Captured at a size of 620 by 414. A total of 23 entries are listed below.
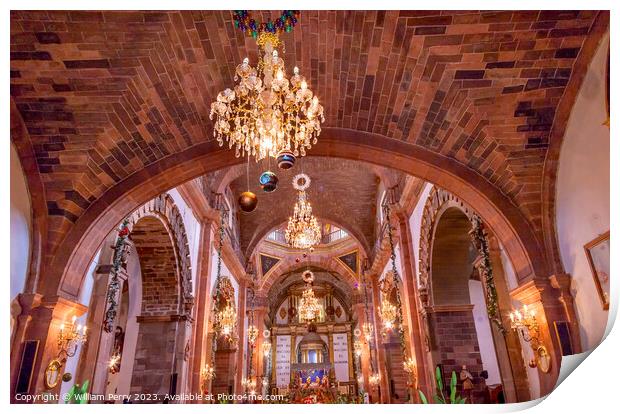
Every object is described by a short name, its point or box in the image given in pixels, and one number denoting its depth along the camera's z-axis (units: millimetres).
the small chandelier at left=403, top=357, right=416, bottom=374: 10305
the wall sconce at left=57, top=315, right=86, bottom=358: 5438
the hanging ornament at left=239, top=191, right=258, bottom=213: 8384
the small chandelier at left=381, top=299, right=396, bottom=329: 12059
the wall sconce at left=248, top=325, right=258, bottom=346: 18594
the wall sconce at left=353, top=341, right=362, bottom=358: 26791
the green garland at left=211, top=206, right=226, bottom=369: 11709
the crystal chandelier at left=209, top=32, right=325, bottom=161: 4809
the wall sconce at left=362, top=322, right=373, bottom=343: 18211
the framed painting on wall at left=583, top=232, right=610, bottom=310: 4336
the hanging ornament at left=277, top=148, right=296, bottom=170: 5109
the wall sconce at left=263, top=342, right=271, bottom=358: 22425
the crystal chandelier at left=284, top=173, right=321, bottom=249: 14836
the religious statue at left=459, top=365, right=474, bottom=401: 8742
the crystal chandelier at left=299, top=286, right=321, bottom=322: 20734
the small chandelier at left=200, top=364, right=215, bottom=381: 10816
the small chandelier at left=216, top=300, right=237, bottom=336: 12038
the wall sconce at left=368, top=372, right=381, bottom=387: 16234
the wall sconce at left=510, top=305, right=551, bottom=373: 5191
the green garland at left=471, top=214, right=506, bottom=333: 6637
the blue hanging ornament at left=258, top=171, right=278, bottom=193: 6379
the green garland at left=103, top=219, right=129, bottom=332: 6883
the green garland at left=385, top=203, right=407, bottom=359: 11495
